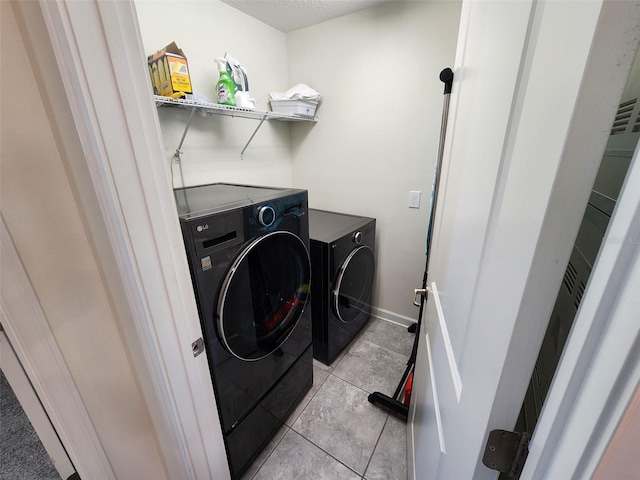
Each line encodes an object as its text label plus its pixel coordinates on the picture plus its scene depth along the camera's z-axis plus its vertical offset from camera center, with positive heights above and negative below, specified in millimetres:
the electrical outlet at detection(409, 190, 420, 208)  1948 -323
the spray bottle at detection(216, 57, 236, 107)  1514 +394
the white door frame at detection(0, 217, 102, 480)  583 -517
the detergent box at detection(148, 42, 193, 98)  1225 +395
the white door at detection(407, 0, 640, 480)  294 -45
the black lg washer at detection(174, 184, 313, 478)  894 -567
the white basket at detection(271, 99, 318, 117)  1937 +357
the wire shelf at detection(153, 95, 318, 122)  1259 +269
